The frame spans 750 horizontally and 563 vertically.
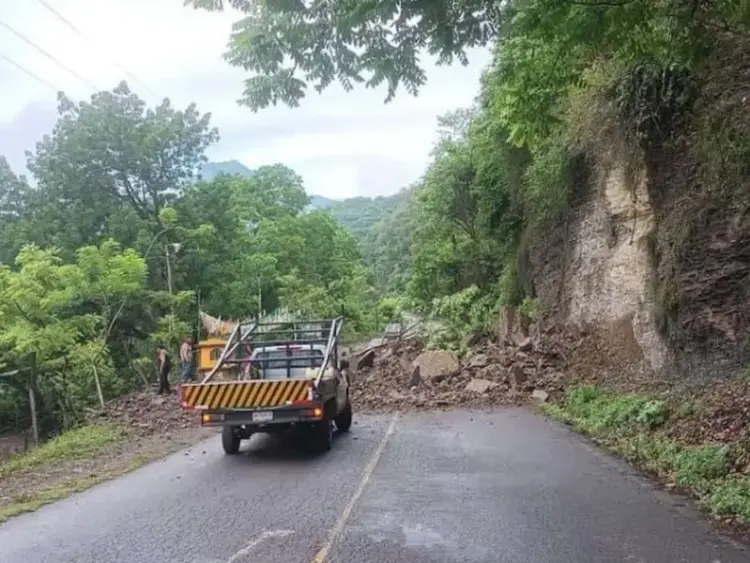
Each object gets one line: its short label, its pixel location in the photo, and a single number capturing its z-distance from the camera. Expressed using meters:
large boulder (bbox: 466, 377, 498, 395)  21.70
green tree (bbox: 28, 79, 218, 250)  42.16
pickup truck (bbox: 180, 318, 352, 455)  12.73
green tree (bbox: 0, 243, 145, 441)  24.88
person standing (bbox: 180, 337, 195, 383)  25.00
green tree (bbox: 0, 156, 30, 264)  43.06
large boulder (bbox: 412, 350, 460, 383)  23.91
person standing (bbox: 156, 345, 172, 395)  25.65
